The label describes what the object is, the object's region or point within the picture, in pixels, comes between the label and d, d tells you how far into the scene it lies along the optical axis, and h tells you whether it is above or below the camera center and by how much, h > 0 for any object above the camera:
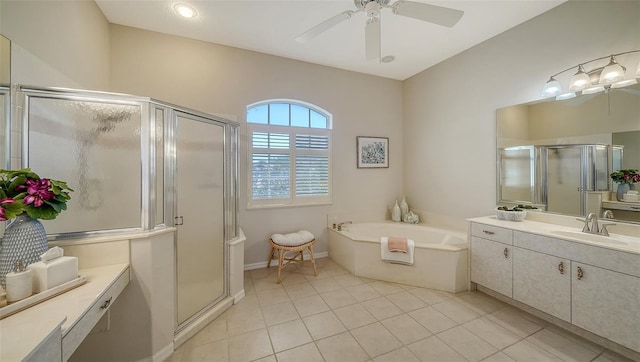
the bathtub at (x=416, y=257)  2.52 -0.93
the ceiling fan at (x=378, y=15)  1.58 +1.28
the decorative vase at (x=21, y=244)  1.08 -0.30
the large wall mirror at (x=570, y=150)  1.89 +0.30
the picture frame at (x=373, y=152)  3.78 +0.53
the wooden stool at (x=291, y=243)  2.82 -0.79
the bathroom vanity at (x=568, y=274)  1.55 -0.77
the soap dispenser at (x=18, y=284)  0.99 -0.46
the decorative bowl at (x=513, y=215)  2.39 -0.36
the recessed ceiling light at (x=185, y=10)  2.26 +1.79
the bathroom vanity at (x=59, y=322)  0.76 -0.57
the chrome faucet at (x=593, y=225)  1.94 -0.39
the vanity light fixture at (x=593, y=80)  1.84 +0.89
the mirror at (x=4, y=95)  1.24 +0.49
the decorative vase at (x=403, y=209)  3.87 -0.47
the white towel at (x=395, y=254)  2.63 -0.87
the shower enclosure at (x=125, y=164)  1.41 +0.13
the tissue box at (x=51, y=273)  1.08 -0.45
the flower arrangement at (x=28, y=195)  1.04 -0.06
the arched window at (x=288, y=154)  3.19 +0.43
